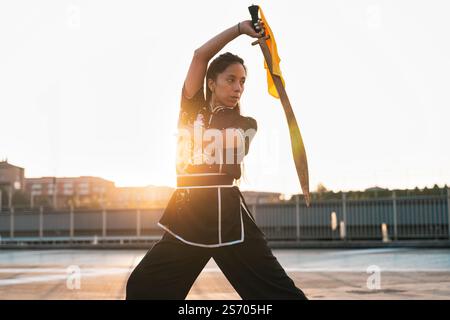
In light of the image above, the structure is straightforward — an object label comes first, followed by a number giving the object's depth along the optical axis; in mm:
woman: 2971
